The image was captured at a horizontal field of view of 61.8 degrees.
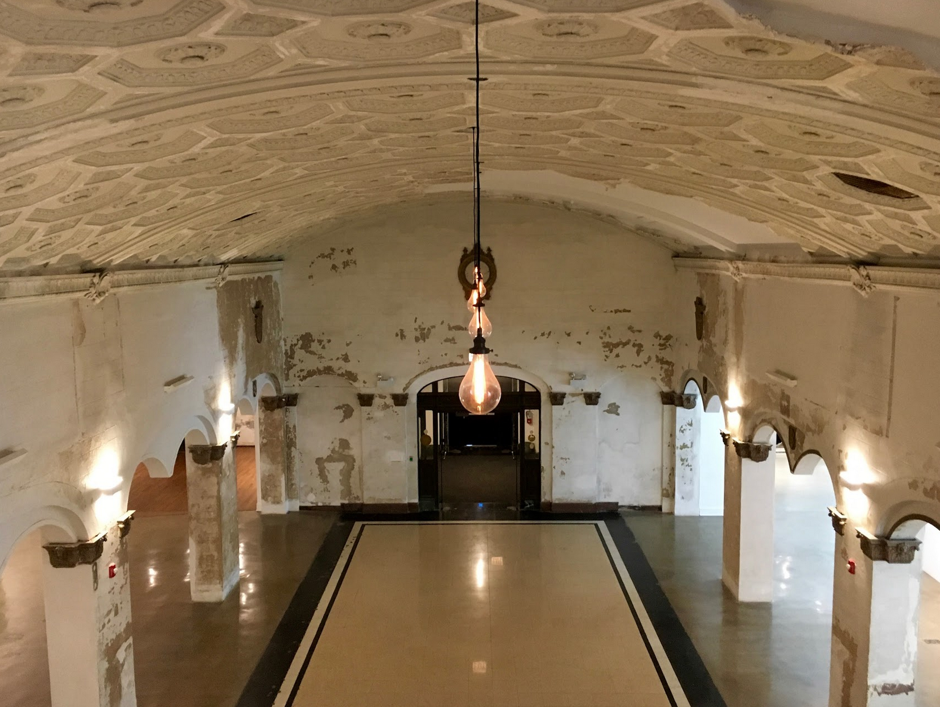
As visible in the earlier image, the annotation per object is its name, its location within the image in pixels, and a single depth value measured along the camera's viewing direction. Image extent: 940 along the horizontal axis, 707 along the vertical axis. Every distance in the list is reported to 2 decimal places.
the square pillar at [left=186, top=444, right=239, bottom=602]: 10.88
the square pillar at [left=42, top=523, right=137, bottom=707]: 7.36
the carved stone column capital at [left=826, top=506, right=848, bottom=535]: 7.84
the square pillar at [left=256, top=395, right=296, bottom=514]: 14.53
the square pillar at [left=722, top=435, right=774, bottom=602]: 10.67
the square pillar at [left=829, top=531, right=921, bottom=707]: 7.19
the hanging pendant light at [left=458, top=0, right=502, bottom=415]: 4.76
